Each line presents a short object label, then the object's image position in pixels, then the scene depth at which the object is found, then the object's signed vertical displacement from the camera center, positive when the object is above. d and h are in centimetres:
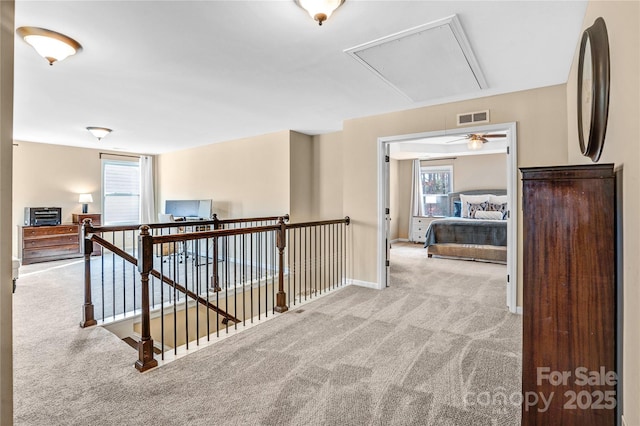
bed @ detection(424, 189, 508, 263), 586 -46
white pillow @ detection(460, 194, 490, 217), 751 +31
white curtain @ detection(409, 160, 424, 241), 881 +53
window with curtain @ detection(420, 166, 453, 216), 858 +70
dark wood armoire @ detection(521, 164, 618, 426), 126 -34
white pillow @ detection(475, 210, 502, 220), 693 -5
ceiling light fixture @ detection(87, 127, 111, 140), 483 +128
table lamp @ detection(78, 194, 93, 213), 655 +28
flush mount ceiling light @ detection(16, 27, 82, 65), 213 +120
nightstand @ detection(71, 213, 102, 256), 645 -12
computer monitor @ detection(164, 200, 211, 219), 643 +10
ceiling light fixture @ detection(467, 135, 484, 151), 613 +143
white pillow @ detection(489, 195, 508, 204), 727 +32
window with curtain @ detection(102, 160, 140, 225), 719 +51
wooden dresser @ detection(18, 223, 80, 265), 570 -55
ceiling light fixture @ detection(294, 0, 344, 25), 173 +115
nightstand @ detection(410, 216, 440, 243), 841 -39
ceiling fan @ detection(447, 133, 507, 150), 611 +147
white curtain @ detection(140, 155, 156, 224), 766 +64
